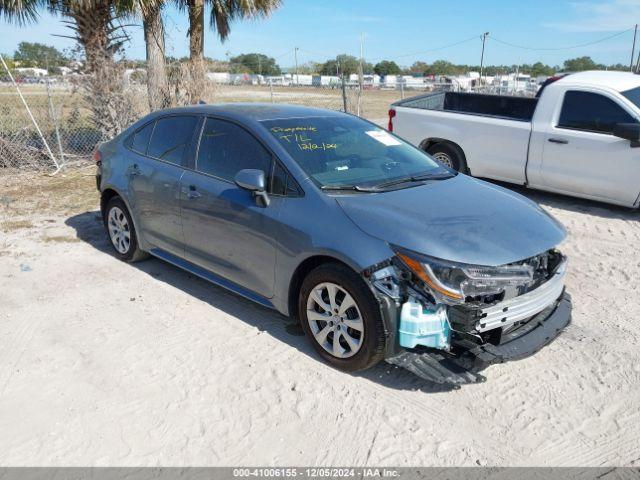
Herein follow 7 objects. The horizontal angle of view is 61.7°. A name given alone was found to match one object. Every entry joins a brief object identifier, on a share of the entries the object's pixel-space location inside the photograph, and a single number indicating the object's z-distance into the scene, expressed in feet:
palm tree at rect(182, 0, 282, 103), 40.19
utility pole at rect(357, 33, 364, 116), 48.13
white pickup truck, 22.04
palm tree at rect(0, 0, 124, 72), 33.85
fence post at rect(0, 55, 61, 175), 29.91
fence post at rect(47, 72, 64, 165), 31.50
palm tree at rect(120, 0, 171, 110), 37.65
